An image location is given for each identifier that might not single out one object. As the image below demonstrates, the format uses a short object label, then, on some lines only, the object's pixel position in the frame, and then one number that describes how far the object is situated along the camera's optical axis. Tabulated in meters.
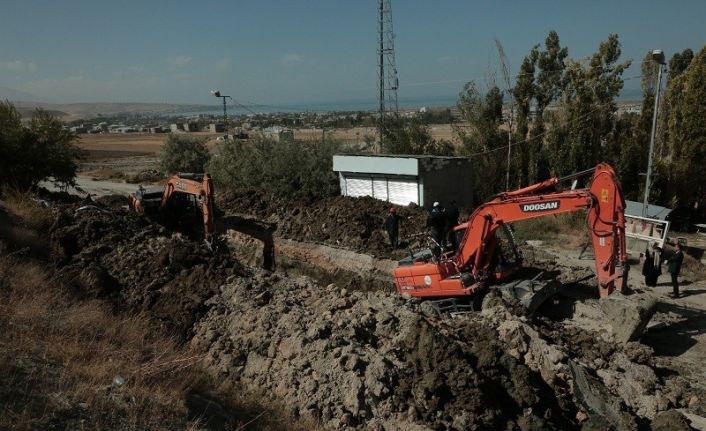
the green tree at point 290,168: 24.53
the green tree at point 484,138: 25.31
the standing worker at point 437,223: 11.65
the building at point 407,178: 20.11
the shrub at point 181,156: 39.72
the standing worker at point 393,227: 15.47
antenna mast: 26.25
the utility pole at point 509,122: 24.69
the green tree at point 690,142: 22.03
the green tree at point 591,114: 22.58
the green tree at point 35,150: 19.59
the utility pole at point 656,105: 14.69
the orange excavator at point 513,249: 9.76
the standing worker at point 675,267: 12.47
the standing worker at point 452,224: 11.66
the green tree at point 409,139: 28.56
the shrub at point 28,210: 14.15
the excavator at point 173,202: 17.66
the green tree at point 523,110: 24.67
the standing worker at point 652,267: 13.27
